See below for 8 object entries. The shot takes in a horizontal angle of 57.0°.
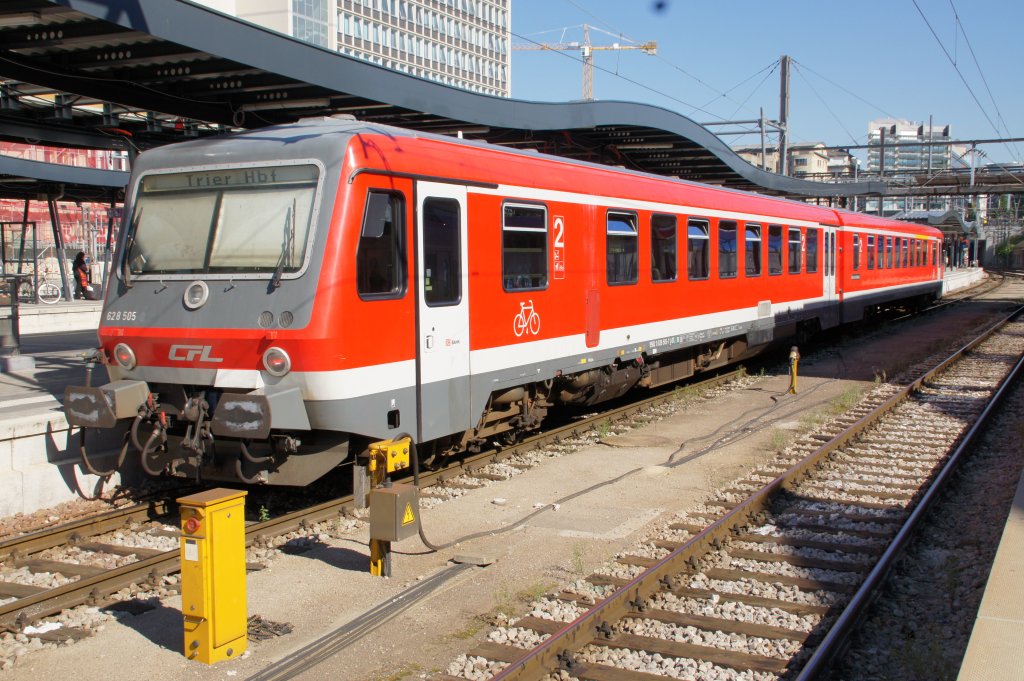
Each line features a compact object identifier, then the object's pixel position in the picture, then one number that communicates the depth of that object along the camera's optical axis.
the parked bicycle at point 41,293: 25.00
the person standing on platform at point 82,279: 26.09
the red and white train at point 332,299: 7.18
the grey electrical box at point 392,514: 6.24
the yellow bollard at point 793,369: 14.78
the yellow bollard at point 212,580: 5.16
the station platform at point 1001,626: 4.39
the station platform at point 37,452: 7.84
